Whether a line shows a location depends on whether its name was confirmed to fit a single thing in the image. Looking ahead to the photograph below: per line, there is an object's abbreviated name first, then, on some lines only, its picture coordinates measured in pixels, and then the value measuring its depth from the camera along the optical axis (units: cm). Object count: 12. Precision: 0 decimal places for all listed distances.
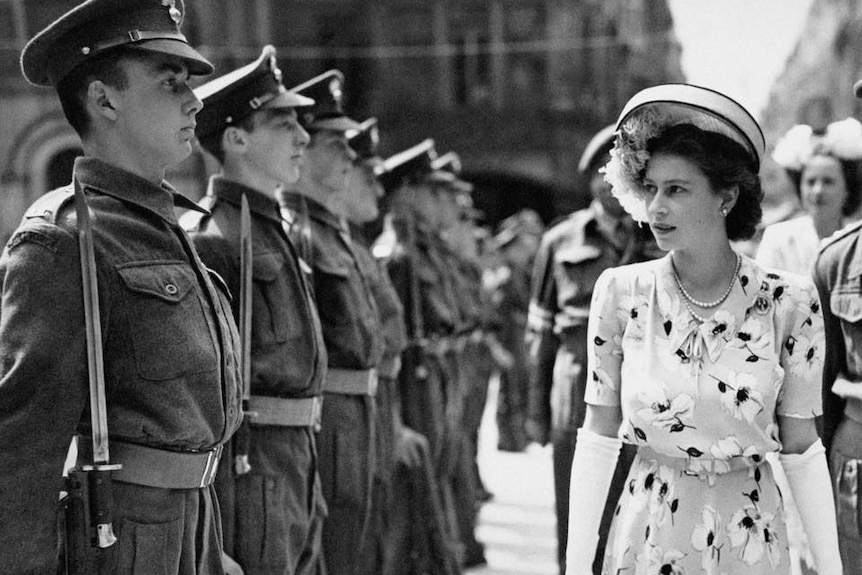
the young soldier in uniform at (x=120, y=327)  245
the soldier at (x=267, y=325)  370
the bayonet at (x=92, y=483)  252
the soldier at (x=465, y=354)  736
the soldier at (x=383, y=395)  537
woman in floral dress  295
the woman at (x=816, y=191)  522
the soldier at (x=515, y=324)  1130
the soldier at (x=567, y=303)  586
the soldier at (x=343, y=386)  461
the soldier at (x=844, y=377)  379
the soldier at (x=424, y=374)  596
